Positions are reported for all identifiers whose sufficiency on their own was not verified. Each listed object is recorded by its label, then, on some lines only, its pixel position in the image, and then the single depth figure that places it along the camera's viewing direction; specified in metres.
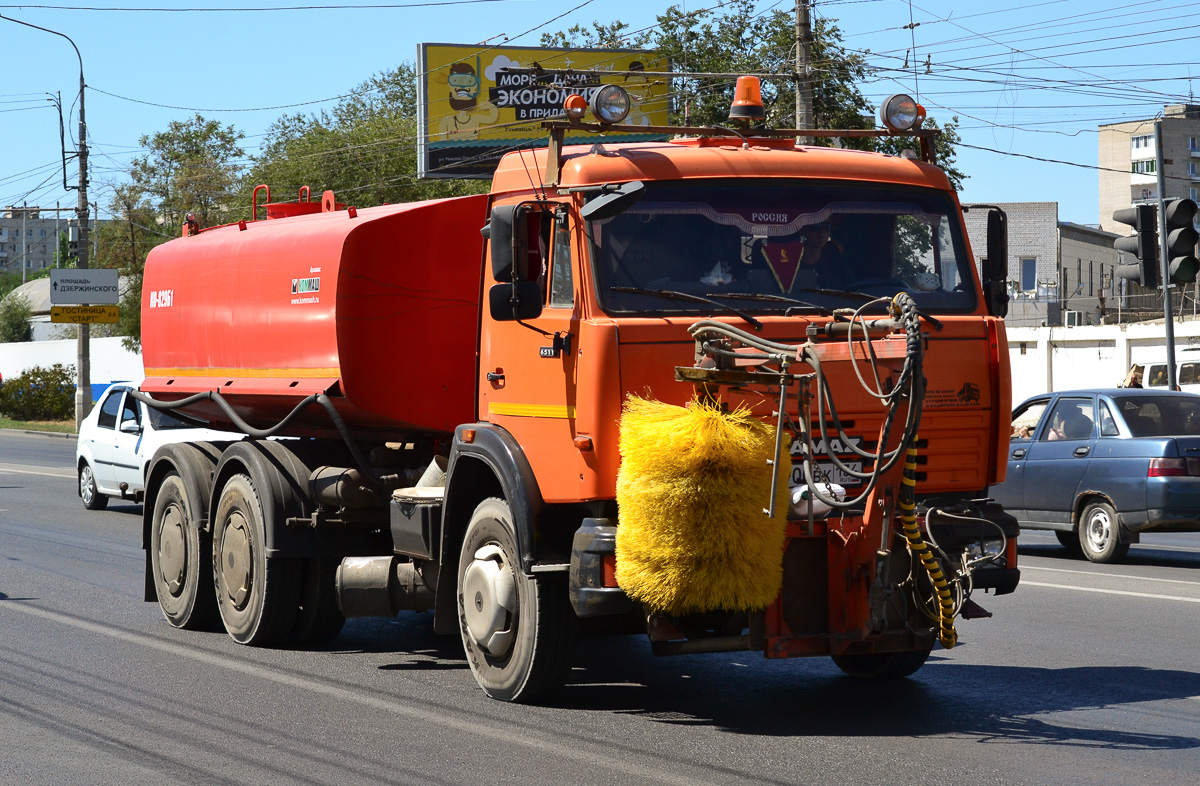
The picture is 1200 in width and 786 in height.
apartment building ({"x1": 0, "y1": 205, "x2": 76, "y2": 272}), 58.07
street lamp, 38.09
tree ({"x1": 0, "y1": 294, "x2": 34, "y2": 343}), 86.19
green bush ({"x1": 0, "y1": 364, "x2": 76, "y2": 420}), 50.31
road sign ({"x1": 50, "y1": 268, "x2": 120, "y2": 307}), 40.09
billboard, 35.56
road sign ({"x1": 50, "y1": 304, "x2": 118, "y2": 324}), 38.66
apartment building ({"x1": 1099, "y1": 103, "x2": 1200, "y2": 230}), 85.62
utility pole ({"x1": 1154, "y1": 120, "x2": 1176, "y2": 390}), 19.01
